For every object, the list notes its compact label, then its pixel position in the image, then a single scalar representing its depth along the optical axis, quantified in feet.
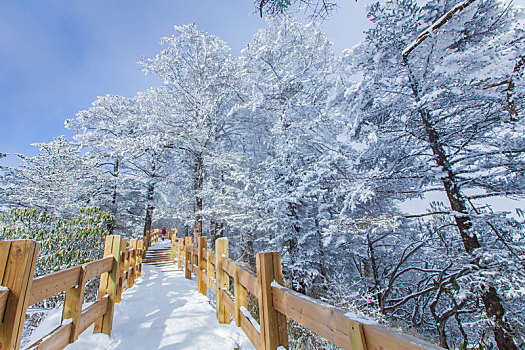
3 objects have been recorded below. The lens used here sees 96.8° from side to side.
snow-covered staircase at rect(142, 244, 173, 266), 45.60
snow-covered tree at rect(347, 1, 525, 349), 11.38
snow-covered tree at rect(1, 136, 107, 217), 41.65
